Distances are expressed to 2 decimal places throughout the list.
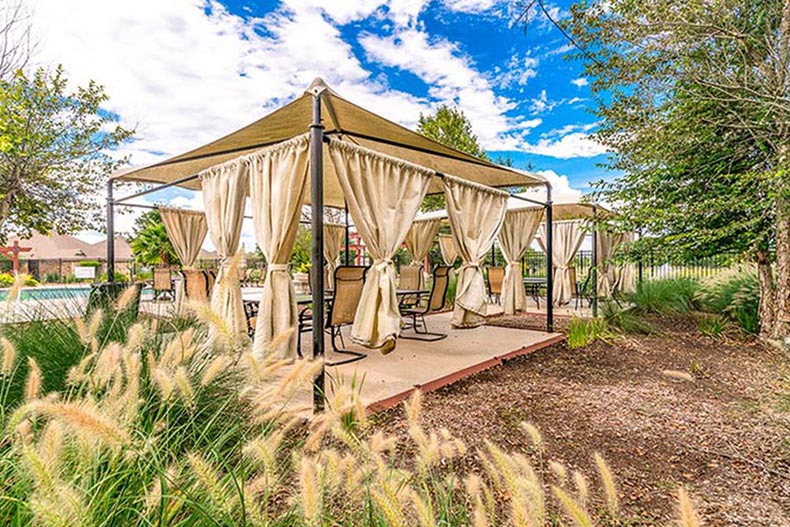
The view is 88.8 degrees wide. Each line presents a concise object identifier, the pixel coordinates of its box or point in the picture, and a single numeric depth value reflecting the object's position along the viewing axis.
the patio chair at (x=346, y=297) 4.56
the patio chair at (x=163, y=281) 10.67
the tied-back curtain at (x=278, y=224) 3.59
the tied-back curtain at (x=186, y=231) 8.34
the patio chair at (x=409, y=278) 8.89
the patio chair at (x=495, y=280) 9.08
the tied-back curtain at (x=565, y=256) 10.19
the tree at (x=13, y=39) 8.30
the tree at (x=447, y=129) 15.34
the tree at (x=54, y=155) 9.09
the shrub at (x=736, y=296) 6.44
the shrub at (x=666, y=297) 7.62
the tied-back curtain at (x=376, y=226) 3.83
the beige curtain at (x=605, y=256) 9.88
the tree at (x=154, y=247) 18.14
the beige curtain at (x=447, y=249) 11.68
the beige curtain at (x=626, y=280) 10.72
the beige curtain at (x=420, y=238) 9.89
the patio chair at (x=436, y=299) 5.95
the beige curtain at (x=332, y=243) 9.82
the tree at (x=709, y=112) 5.39
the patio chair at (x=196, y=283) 5.97
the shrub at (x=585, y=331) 5.68
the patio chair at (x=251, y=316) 5.10
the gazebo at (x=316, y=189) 3.49
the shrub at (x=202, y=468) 0.91
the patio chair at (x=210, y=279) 6.23
